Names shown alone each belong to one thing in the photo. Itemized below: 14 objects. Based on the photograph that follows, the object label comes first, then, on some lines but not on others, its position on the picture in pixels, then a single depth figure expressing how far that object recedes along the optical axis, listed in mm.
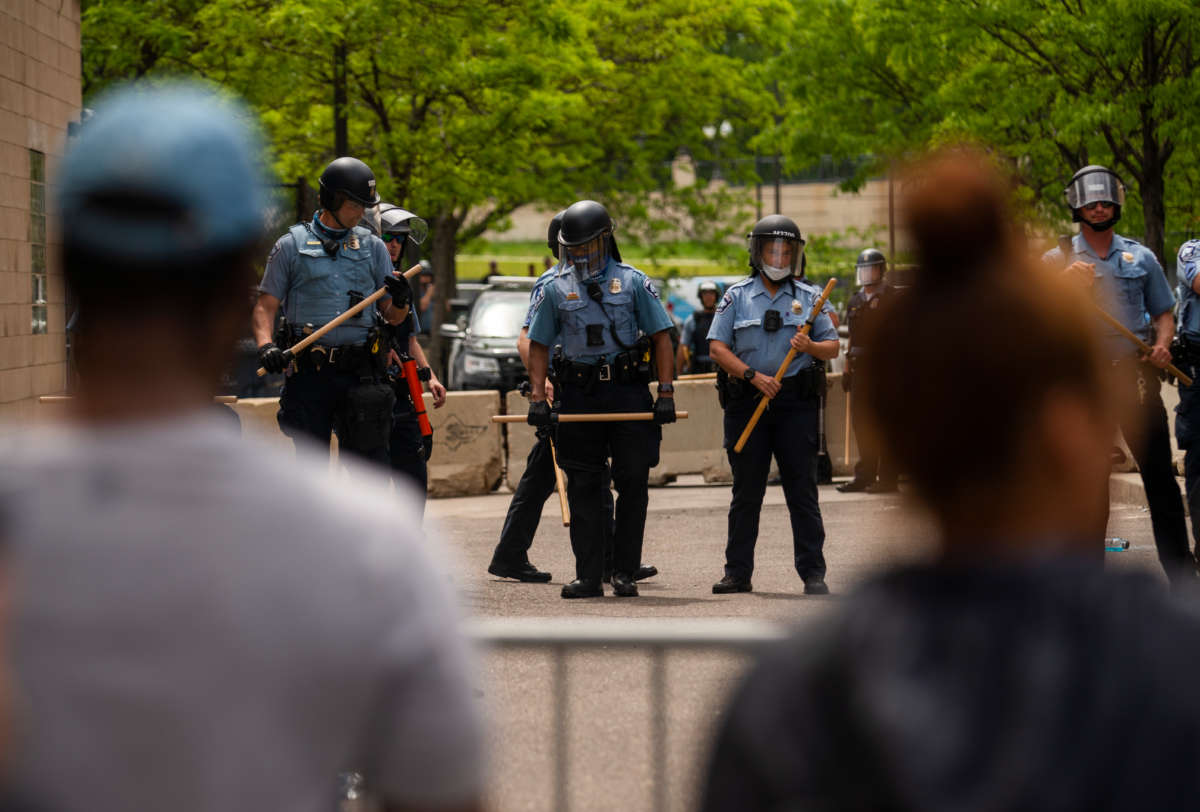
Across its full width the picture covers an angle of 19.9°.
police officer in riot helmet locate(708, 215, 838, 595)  17826
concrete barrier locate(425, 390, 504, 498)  29037
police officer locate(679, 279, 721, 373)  41958
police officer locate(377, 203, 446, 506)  17162
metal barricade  5888
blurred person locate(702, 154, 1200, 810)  3077
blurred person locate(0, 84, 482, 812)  3216
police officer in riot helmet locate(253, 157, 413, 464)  15678
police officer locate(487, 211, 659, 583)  18788
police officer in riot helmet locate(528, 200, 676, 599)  17416
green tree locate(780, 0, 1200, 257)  31893
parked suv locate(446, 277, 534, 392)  42806
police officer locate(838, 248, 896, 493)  27100
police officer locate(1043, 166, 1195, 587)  15720
